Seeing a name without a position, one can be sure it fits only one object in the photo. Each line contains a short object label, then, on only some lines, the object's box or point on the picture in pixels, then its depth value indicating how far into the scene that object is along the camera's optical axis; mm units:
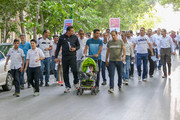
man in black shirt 13078
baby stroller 12508
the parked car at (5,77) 14292
